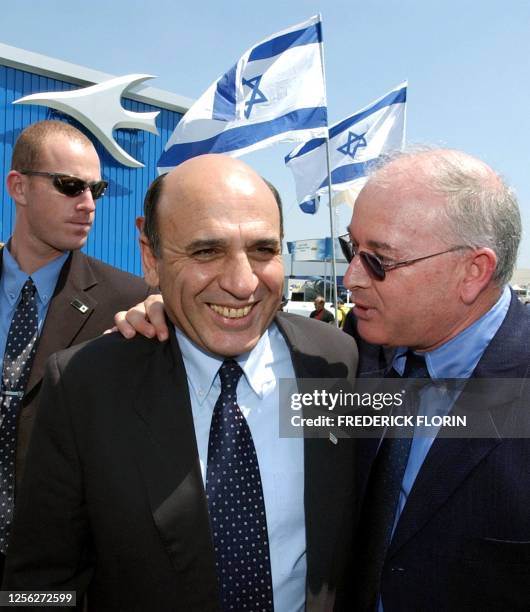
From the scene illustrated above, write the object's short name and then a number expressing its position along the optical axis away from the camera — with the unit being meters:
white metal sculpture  8.62
